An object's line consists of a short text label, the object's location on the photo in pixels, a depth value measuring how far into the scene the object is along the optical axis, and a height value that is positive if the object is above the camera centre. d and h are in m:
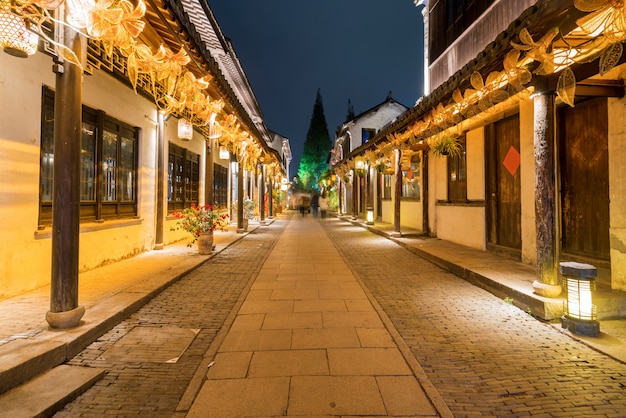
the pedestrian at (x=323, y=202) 38.26 +1.52
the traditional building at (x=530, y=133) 4.79 +1.82
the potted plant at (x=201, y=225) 9.61 -0.25
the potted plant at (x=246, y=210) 17.01 +0.35
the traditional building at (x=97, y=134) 4.10 +1.68
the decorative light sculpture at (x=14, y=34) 3.73 +1.98
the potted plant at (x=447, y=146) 10.02 +2.05
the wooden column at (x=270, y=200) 26.00 +1.12
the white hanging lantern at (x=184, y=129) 10.49 +2.58
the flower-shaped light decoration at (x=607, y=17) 3.75 +2.19
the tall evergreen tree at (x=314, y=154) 65.94 +12.07
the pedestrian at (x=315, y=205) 31.32 +0.95
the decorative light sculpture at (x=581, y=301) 4.32 -1.06
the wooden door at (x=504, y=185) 8.76 +0.81
